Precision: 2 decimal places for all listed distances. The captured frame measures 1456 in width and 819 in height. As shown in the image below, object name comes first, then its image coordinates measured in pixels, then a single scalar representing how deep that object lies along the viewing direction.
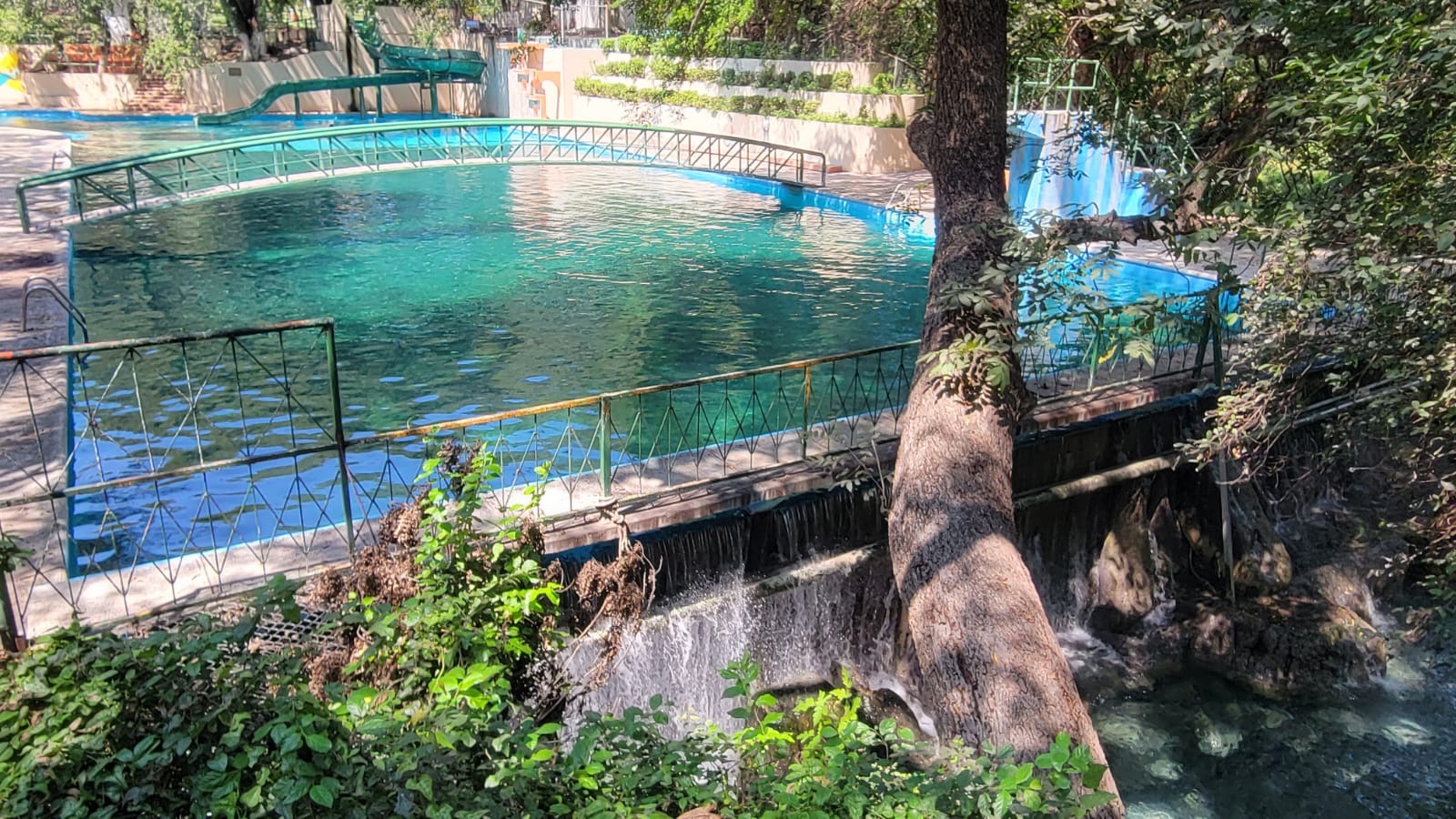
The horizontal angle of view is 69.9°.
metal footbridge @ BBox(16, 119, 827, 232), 18.45
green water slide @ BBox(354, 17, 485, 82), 38.81
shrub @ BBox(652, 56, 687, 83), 32.22
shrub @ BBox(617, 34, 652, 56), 35.78
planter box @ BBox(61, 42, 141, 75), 39.25
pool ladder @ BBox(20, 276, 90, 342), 11.91
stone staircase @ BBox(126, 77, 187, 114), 38.59
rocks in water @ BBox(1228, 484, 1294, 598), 10.70
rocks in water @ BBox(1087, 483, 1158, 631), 10.65
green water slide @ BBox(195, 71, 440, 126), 33.34
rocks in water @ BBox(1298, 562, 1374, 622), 10.65
